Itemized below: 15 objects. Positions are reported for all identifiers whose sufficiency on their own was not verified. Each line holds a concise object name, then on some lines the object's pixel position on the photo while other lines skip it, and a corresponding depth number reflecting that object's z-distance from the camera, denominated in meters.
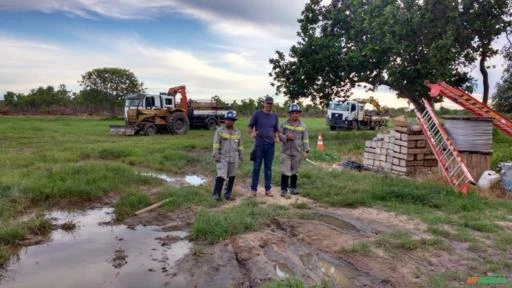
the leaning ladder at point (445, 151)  8.62
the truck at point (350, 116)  32.78
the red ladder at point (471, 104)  10.59
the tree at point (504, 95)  25.15
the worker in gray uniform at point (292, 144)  8.54
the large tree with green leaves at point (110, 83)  48.25
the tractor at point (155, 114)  23.75
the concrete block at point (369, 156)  12.34
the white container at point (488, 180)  9.09
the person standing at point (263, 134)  8.38
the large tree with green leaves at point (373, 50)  18.47
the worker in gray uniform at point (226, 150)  8.05
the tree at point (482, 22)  19.06
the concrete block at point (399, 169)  11.00
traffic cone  16.38
